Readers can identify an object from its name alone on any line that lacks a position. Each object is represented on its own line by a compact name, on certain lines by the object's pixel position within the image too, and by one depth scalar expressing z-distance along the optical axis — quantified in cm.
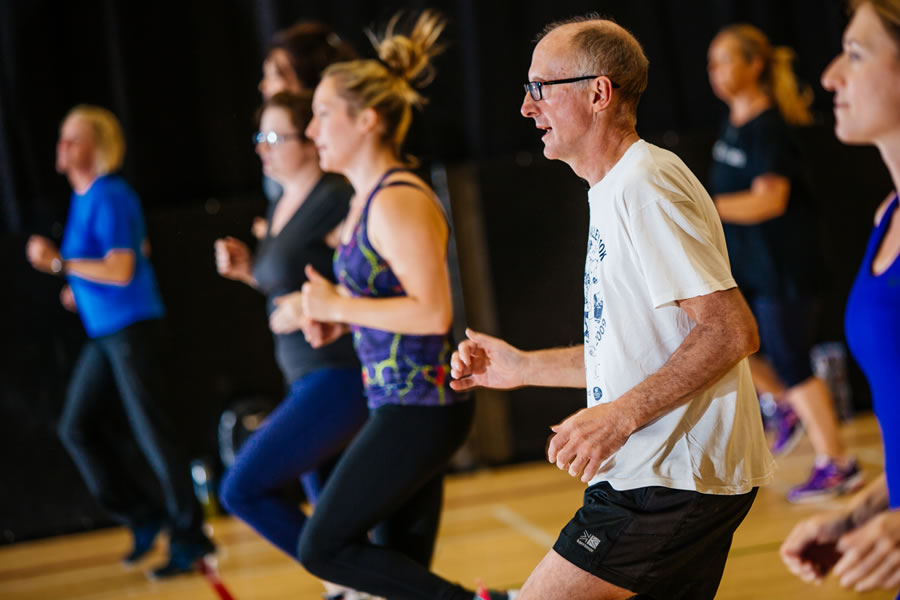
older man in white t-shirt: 288
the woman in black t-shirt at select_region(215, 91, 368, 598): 505
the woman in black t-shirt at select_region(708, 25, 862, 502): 815
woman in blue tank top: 324
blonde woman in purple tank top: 448
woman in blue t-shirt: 783
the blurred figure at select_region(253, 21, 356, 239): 651
